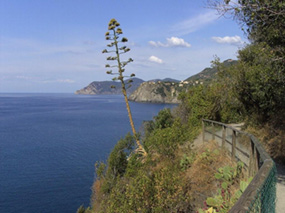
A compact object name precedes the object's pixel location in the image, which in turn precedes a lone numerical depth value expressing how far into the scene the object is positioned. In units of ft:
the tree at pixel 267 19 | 20.77
